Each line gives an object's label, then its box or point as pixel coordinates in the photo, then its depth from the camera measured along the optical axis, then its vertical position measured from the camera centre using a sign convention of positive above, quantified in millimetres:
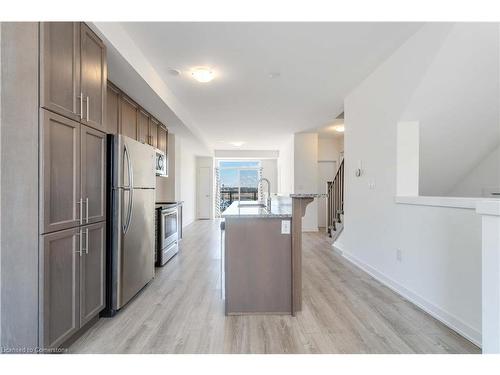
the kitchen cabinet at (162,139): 4910 +909
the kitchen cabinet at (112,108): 3098 +933
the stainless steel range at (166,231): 3887 -695
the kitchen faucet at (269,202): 3213 -182
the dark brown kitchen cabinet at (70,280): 1646 -657
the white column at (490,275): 1352 -452
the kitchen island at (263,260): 2469 -673
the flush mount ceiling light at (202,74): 3216 +1378
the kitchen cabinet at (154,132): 4485 +942
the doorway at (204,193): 9875 -222
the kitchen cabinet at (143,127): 3992 +918
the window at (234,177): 10609 +398
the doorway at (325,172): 7883 +448
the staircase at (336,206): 5543 -413
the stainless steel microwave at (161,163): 4426 +404
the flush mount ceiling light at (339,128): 6275 +1423
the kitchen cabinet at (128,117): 3441 +940
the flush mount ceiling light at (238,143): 8180 +1361
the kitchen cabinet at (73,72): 1654 +810
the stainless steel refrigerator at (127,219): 2422 -319
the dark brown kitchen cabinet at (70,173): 1641 +93
